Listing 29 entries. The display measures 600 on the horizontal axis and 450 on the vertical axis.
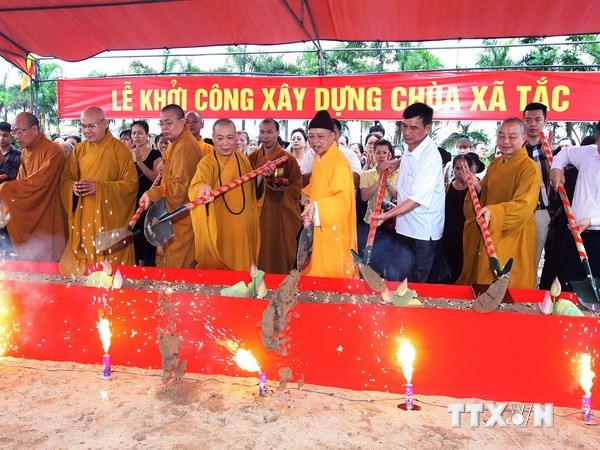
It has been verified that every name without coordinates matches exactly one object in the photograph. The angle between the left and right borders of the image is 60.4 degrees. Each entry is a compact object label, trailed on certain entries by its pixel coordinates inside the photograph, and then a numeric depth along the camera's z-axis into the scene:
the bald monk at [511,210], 3.58
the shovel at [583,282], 3.09
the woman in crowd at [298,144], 6.39
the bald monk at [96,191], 4.48
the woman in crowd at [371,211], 4.24
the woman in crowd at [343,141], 6.57
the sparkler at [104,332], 3.07
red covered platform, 2.63
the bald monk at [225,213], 4.28
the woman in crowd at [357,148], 8.05
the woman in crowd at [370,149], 5.87
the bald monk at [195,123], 5.43
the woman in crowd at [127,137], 6.67
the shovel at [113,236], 4.07
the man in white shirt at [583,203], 3.68
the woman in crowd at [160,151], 5.25
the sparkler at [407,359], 2.70
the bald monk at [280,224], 5.29
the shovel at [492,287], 2.68
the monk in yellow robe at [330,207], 3.90
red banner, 5.41
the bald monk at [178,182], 4.37
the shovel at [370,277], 3.07
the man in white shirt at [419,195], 3.66
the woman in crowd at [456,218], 4.54
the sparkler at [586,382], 2.54
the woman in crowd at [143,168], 5.35
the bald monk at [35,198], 4.54
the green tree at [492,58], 18.98
